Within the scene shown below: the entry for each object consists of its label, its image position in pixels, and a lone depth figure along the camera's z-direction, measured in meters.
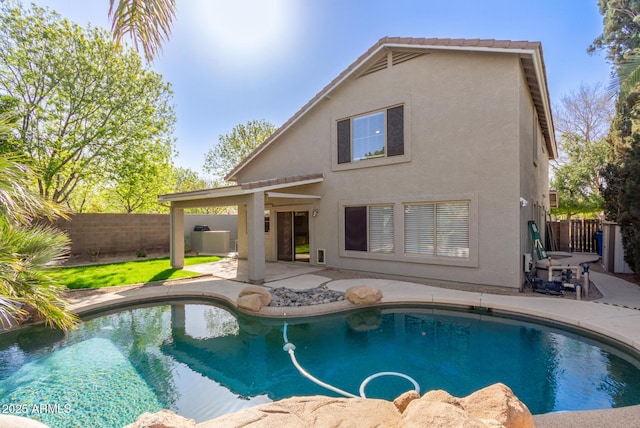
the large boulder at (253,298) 9.06
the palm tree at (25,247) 3.44
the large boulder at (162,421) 3.08
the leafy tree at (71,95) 15.37
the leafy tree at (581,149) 25.64
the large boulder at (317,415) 3.36
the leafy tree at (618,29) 21.05
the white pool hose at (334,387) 5.18
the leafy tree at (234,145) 34.66
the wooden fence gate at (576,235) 20.16
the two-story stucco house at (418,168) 10.52
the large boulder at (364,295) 9.53
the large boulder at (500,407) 3.09
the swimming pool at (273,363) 5.02
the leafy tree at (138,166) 18.67
